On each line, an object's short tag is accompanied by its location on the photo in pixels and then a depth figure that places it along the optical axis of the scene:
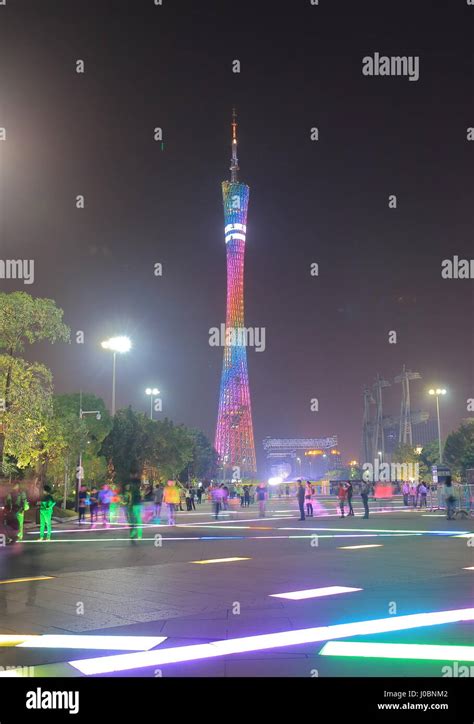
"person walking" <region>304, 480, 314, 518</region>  32.26
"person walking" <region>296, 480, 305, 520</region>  28.00
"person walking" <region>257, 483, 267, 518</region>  32.31
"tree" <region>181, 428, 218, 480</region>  112.94
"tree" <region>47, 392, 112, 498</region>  36.06
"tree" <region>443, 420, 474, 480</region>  75.50
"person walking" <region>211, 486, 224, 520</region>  31.11
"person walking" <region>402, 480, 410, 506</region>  40.92
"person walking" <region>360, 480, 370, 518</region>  28.54
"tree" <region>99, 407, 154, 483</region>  59.62
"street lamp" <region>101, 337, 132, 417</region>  44.28
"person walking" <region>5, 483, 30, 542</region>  19.16
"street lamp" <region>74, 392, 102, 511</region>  35.81
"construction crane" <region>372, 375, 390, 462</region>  109.04
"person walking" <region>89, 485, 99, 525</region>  32.20
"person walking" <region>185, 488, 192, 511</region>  40.88
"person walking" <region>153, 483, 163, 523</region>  31.31
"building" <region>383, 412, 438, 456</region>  118.56
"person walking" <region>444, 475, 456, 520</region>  26.53
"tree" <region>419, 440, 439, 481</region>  100.44
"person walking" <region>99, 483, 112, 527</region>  34.05
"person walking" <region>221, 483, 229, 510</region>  40.16
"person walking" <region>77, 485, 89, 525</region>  31.19
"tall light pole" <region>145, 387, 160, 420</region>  64.44
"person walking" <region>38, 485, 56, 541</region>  21.19
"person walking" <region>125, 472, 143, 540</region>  20.42
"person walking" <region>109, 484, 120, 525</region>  34.97
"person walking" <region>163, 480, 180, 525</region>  26.17
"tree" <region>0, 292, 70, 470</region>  25.28
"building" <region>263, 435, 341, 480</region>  190.25
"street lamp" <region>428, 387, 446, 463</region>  60.29
